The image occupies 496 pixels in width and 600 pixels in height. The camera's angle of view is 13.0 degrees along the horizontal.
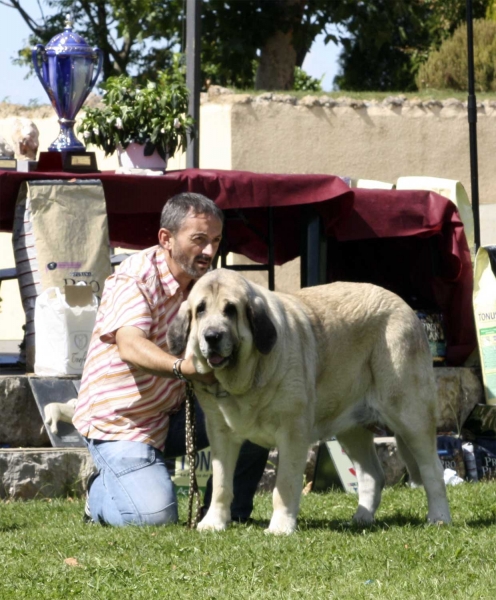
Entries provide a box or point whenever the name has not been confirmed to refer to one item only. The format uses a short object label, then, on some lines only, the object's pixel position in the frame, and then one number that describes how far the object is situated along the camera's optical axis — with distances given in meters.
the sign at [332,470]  12.30
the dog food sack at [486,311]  13.35
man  9.37
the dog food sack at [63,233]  12.03
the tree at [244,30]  39.34
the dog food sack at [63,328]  11.83
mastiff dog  8.39
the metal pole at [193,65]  17.78
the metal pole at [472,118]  18.77
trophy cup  13.73
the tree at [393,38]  42.03
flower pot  13.34
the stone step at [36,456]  11.68
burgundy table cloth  12.51
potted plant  13.45
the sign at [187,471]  11.52
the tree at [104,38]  49.62
